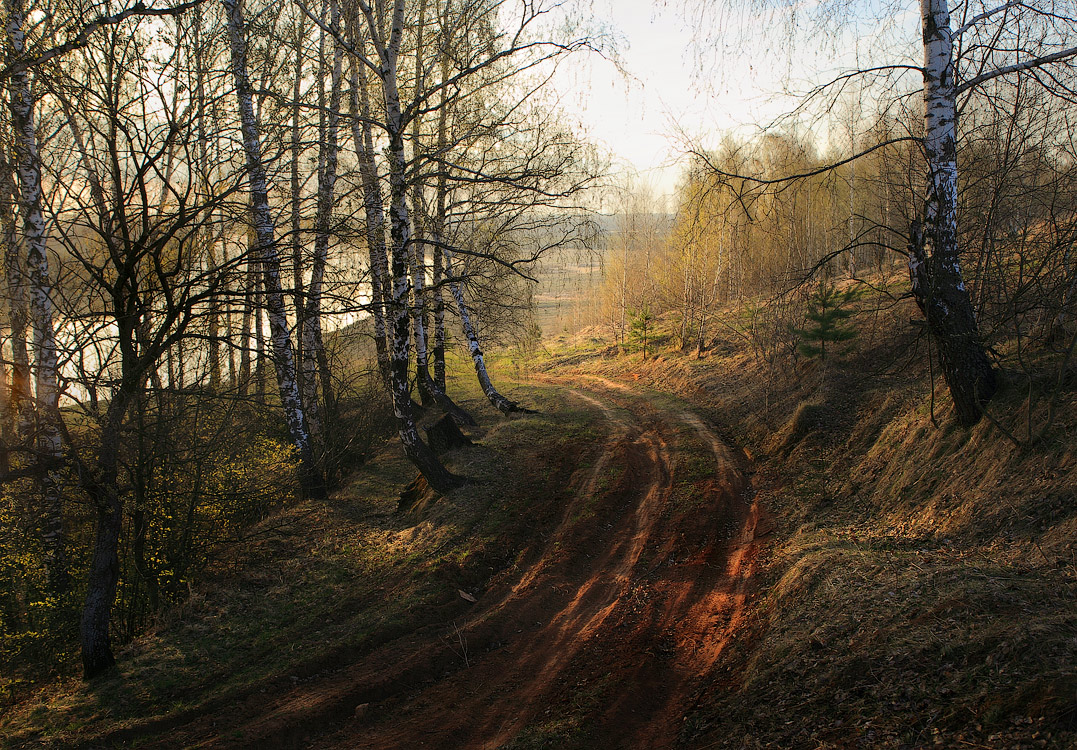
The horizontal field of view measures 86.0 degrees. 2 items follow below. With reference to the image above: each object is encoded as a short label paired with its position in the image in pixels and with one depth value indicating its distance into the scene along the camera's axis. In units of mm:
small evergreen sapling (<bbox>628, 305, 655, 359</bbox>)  25047
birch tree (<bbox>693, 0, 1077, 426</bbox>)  6387
